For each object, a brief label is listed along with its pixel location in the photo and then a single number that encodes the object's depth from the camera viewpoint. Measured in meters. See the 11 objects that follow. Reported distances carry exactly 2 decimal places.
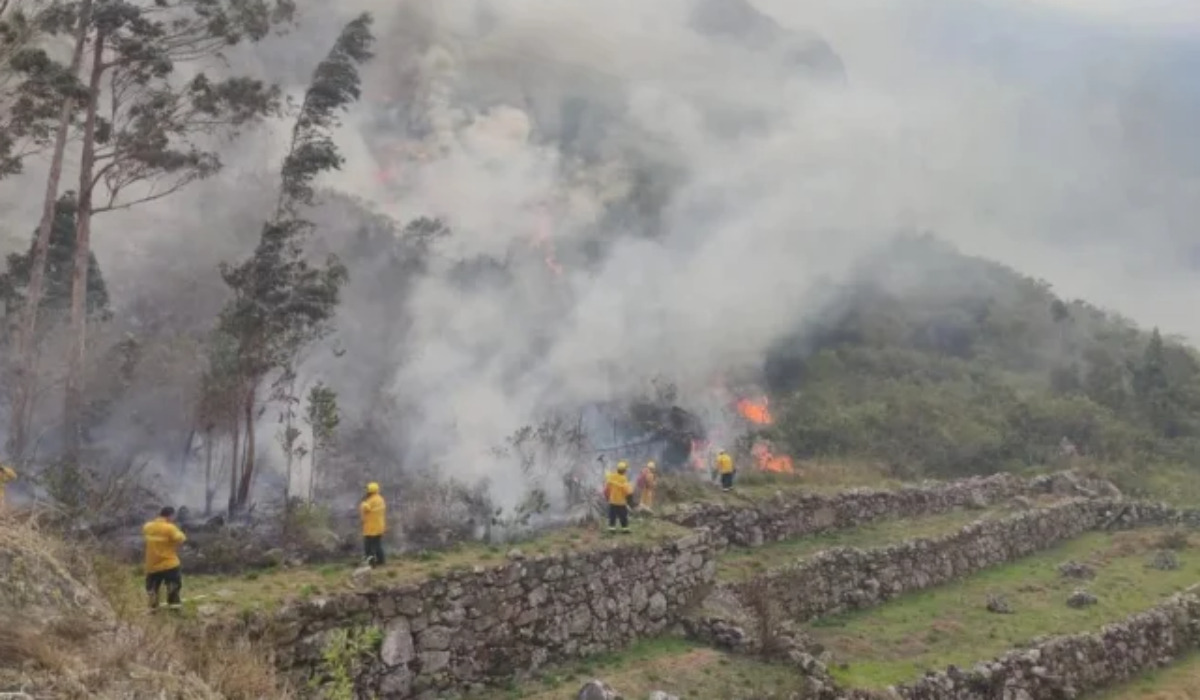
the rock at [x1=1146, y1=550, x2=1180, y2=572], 22.67
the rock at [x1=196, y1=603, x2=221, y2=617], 9.26
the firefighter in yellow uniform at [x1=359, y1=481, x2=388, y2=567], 12.24
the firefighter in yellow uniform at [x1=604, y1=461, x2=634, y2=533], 15.48
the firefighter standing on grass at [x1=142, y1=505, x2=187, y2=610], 9.94
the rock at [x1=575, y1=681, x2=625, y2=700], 11.00
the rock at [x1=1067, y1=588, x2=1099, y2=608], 18.89
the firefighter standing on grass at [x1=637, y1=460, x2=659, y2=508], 19.22
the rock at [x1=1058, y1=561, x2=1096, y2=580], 21.59
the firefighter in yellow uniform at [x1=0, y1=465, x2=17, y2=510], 9.75
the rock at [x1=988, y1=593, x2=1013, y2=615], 18.41
